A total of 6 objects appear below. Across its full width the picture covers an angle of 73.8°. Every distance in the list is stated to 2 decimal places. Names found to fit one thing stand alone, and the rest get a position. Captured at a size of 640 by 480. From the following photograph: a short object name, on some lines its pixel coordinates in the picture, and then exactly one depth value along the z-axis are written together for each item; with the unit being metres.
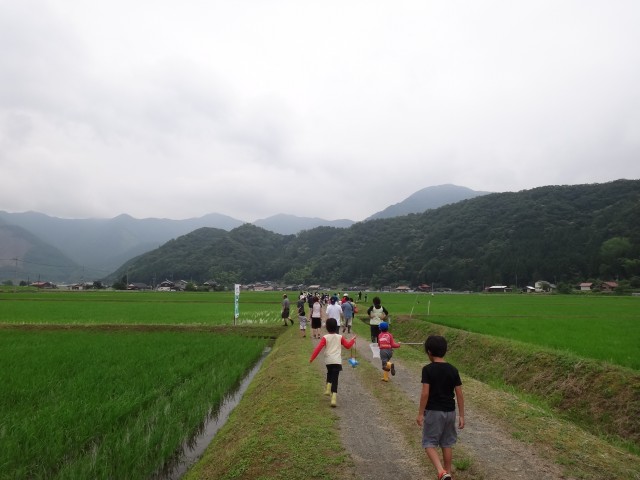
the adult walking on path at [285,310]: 22.42
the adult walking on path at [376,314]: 11.51
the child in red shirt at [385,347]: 9.56
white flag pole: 22.60
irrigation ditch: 6.42
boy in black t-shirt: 4.45
